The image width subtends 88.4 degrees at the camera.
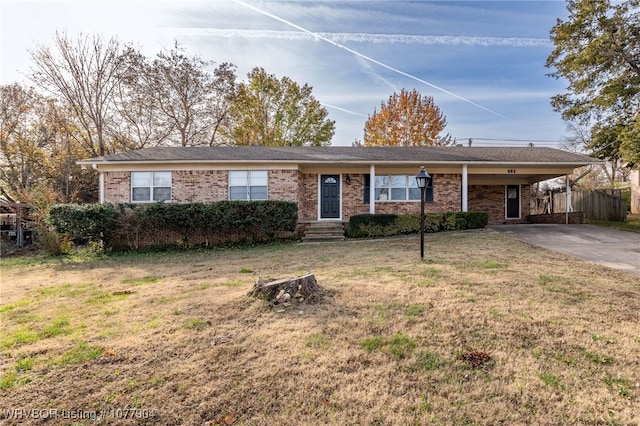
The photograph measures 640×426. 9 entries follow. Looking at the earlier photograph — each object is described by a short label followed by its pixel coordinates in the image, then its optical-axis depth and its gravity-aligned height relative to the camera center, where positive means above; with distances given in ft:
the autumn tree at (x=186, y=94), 71.87 +26.16
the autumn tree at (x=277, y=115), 84.17 +24.84
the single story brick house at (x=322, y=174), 43.83 +4.92
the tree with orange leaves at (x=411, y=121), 82.53 +21.84
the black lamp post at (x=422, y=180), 26.10 +2.22
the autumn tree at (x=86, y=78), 60.23 +25.04
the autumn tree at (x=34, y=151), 58.13 +10.65
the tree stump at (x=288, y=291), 14.87 -3.84
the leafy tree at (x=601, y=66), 45.85 +21.14
